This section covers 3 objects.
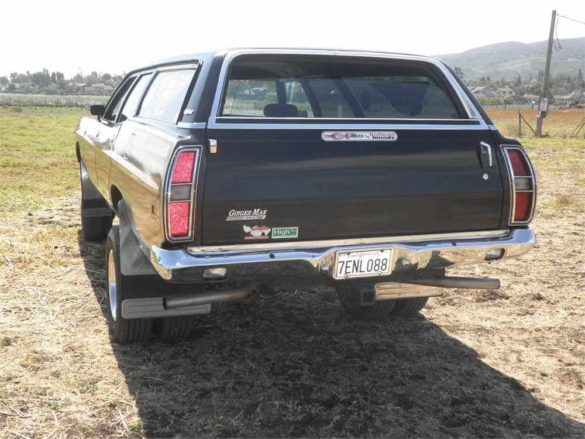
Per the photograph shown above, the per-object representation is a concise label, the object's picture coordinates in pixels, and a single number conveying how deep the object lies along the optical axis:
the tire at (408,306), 4.90
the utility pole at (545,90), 26.62
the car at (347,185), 3.19
